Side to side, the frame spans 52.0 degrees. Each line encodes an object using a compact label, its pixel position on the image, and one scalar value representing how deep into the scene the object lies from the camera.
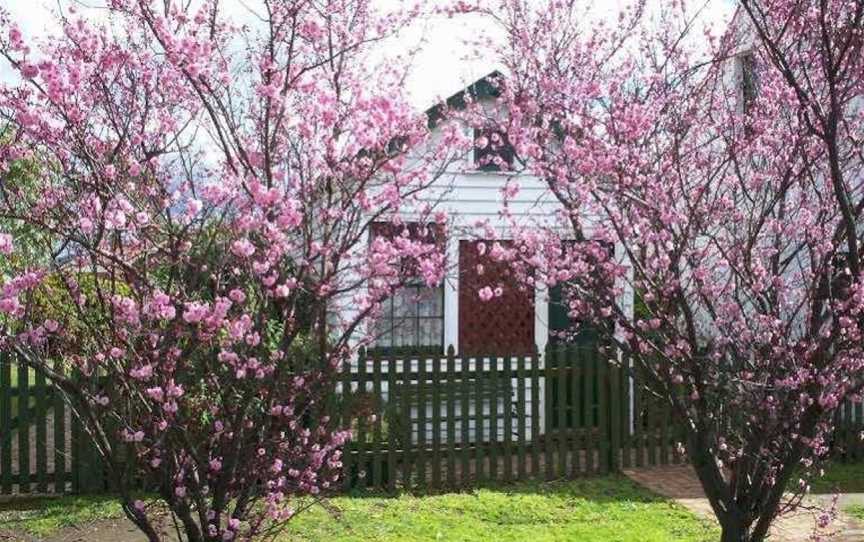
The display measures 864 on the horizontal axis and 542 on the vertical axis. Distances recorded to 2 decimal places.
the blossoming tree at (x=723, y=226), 4.51
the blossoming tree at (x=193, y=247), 3.46
